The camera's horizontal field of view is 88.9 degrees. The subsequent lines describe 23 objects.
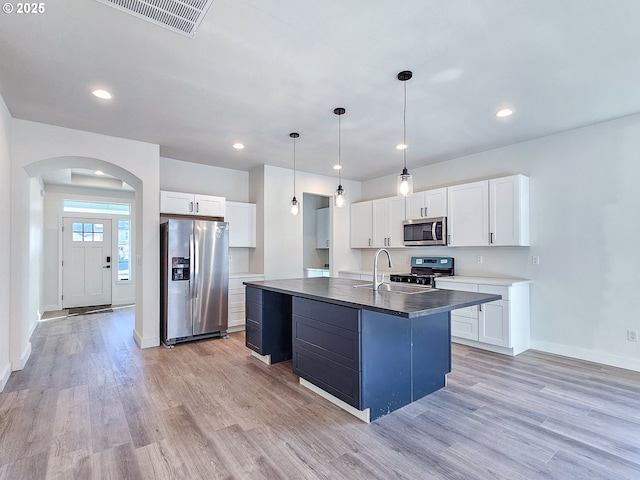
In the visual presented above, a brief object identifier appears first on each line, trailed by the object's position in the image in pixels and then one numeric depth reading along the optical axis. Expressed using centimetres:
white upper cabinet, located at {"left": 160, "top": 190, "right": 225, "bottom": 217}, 456
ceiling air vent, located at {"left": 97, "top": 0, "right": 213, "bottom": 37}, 182
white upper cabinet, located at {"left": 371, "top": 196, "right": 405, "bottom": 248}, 543
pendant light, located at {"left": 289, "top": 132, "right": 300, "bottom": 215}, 394
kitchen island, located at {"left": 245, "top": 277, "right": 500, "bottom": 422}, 234
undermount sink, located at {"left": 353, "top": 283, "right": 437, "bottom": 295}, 295
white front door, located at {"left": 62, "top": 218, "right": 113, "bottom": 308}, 697
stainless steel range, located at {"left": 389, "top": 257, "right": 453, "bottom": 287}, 462
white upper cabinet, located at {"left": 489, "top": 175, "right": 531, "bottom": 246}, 403
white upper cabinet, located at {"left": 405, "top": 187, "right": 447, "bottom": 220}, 481
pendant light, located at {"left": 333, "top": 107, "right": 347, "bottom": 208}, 322
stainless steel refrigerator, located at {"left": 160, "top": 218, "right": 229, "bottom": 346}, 426
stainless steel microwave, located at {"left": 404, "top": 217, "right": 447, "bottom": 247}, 477
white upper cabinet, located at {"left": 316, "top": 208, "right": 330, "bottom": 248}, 712
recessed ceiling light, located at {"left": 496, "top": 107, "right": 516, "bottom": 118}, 323
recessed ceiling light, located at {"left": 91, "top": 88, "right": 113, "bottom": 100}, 284
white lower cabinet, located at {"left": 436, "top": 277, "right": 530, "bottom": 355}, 383
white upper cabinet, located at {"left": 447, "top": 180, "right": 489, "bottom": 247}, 434
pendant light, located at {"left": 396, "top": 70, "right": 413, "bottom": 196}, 257
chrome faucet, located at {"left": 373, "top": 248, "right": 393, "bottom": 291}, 288
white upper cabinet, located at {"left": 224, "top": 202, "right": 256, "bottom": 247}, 526
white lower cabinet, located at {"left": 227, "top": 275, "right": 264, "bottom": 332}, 497
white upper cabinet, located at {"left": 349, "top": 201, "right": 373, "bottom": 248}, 597
